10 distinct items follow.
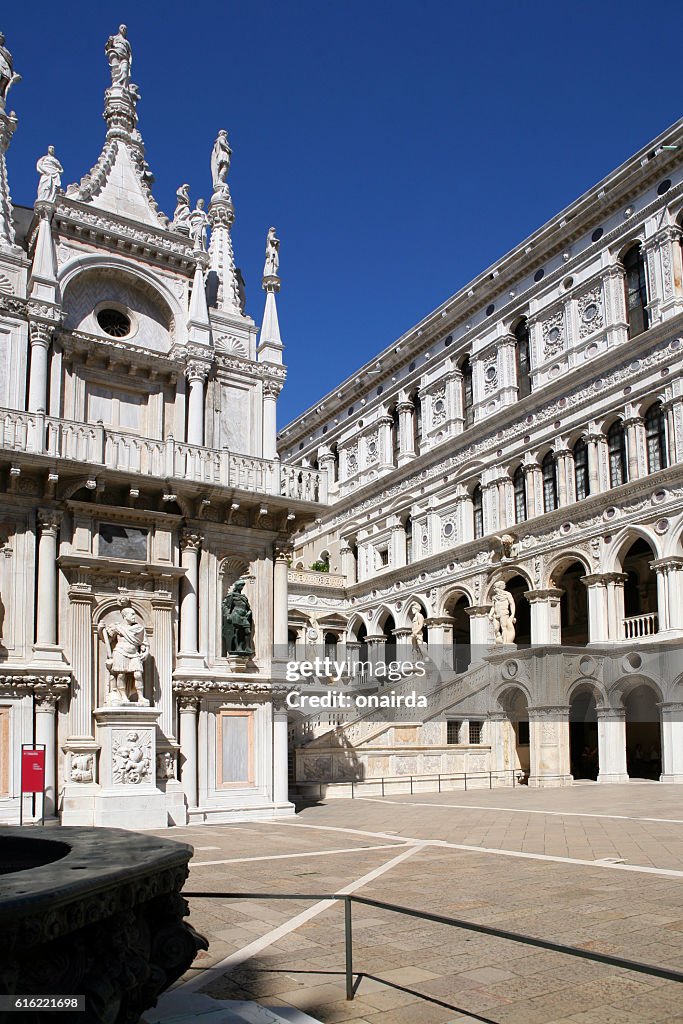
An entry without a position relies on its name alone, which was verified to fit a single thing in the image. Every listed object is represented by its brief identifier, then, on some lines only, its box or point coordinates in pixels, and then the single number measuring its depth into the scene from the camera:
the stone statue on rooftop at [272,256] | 24.71
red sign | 17.04
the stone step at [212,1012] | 6.13
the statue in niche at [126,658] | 18.91
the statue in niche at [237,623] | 21.25
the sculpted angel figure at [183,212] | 23.70
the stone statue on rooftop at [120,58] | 24.00
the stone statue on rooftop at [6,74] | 22.19
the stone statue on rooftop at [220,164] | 25.61
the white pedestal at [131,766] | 18.25
